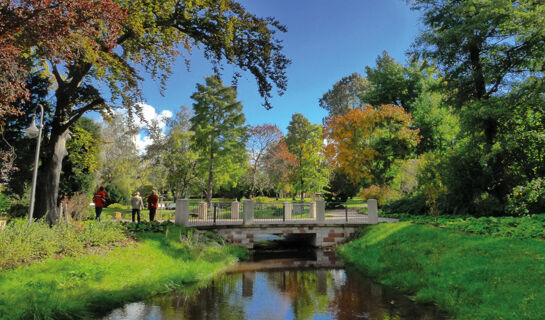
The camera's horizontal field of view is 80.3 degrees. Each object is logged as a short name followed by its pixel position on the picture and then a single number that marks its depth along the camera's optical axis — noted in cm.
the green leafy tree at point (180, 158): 2890
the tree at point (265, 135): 3844
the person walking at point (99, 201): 1541
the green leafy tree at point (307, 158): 3503
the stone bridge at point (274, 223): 1722
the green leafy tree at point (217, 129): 3013
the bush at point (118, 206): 3058
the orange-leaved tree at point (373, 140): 2625
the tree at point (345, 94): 5416
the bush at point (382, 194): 2692
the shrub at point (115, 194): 3234
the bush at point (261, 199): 3756
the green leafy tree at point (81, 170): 1683
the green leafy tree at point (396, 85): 3095
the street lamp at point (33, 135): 1007
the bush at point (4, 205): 1808
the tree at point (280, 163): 3719
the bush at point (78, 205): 1789
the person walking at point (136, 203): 1703
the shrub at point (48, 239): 829
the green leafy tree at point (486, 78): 1559
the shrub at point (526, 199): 1376
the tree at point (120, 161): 3347
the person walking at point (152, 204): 1764
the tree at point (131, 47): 820
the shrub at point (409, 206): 2092
